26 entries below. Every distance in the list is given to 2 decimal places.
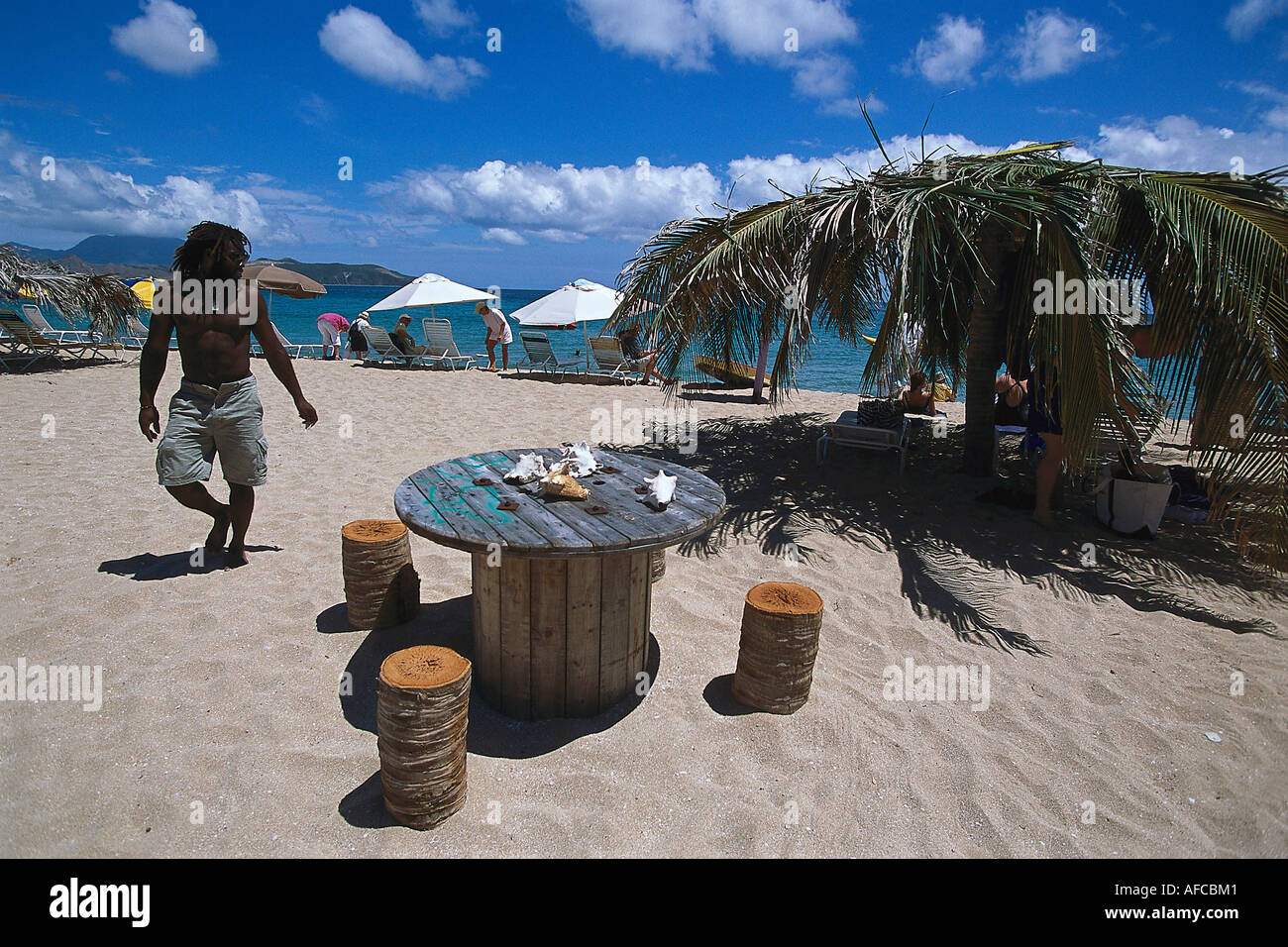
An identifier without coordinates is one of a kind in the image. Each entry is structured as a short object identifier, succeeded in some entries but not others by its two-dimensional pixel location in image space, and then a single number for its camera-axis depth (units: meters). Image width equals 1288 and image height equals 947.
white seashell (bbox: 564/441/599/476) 3.09
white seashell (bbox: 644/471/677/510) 2.65
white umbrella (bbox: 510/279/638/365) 13.80
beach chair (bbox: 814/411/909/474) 6.05
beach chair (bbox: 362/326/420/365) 13.91
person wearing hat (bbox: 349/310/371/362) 14.48
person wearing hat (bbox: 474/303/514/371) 13.78
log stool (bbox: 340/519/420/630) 3.14
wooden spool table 2.34
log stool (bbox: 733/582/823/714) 2.67
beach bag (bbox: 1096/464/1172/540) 4.79
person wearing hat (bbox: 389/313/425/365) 13.74
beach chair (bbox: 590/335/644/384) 12.92
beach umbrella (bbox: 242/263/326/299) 13.86
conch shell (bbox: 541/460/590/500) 2.74
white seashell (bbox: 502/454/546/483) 2.93
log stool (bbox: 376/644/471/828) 1.99
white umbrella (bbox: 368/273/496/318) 15.47
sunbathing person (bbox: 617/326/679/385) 12.26
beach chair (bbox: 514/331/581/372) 13.23
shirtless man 3.32
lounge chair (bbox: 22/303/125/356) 13.23
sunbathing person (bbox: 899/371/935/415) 7.75
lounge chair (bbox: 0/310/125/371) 10.97
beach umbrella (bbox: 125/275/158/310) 15.51
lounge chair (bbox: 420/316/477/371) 14.00
